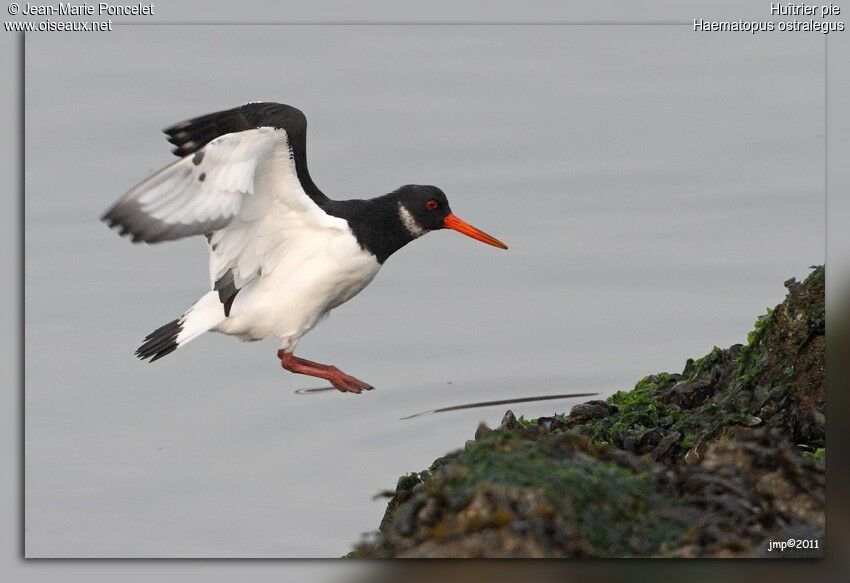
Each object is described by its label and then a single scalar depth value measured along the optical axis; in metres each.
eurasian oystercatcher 14.01
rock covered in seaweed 11.08
